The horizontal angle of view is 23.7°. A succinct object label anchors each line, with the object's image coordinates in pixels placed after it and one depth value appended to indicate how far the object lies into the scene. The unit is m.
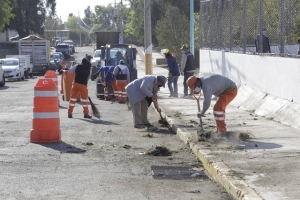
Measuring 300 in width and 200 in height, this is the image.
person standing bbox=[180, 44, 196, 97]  26.80
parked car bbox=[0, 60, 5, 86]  39.88
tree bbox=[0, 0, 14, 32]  66.69
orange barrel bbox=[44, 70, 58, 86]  24.42
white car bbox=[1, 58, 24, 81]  47.25
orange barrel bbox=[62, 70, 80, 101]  26.14
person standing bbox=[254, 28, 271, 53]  18.69
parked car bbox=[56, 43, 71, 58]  92.06
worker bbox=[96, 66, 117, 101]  27.02
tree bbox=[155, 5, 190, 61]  49.22
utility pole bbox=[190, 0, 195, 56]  33.50
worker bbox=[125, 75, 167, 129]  15.91
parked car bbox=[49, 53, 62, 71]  62.26
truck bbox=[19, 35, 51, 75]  60.62
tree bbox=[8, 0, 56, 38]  93.94
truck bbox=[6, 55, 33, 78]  51.78
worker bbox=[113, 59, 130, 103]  26.09
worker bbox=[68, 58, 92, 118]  19.62
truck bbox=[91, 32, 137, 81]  31.11
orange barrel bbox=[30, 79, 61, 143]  13.98
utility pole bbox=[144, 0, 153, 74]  30.59
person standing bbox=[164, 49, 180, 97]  27.34
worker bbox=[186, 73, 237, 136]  13.38
